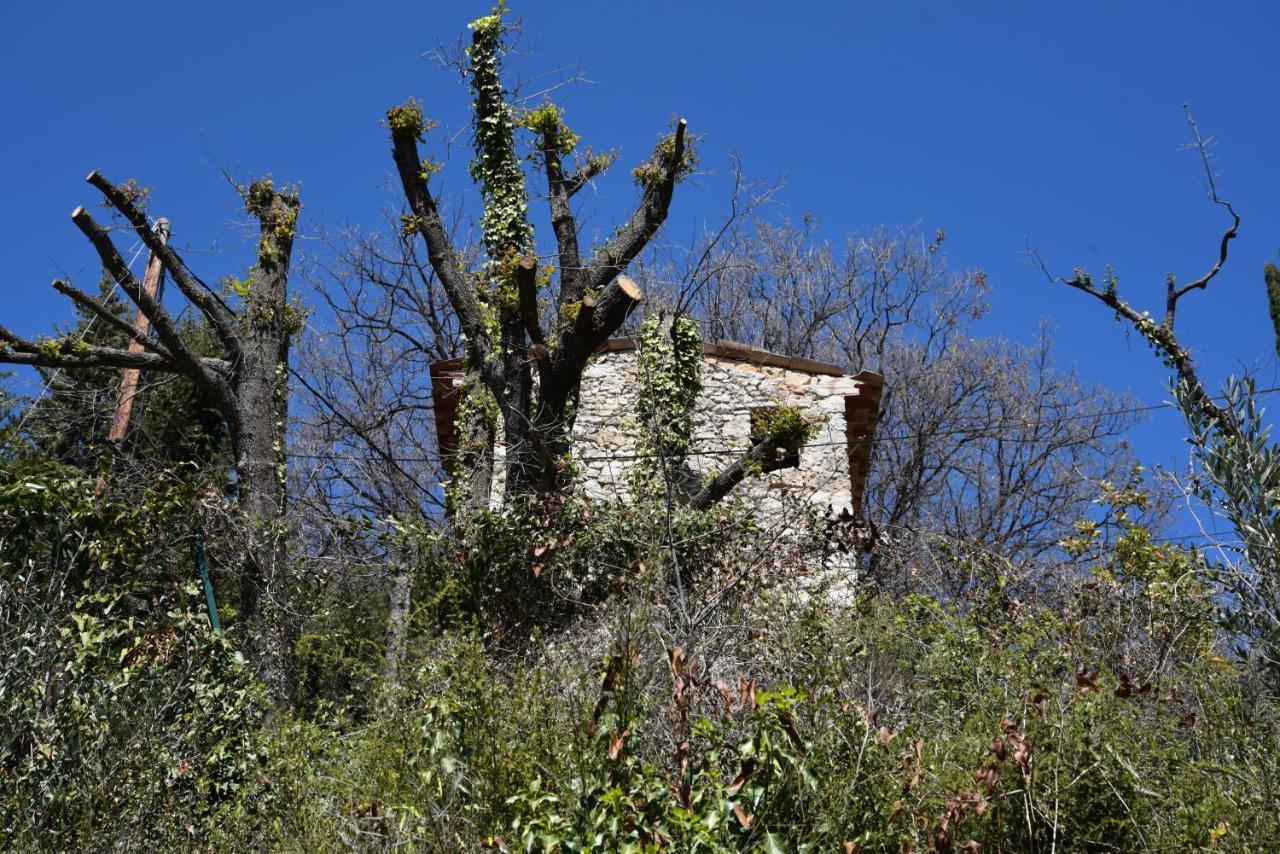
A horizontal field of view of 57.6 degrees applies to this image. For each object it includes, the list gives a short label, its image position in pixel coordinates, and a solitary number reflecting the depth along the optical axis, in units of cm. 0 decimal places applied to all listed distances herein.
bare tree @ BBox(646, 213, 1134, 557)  2030
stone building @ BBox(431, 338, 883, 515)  1276
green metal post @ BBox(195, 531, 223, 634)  804
